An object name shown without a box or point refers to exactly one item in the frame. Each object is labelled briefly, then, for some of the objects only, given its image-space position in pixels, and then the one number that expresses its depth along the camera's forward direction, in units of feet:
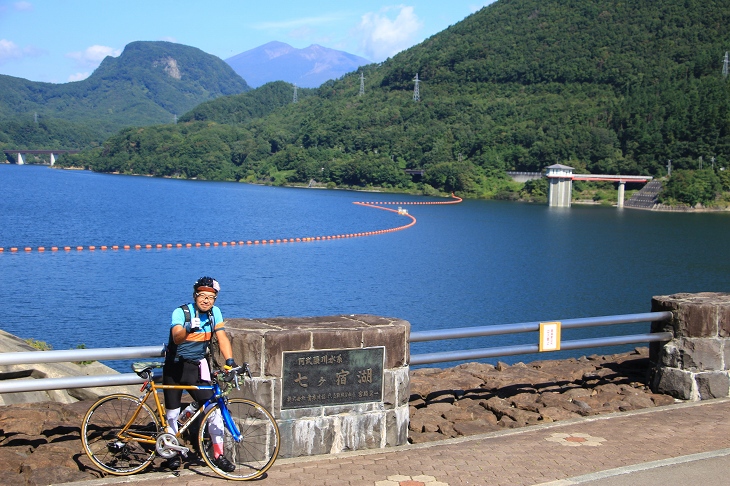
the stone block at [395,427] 27.96
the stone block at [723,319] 34.99
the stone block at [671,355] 35.50
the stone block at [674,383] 35.24
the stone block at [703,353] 35.01
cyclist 24.57
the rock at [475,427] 31.45
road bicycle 24.48
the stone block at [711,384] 35.19
